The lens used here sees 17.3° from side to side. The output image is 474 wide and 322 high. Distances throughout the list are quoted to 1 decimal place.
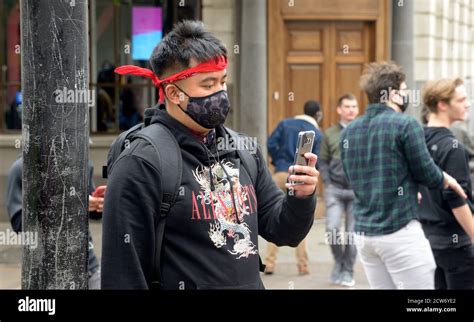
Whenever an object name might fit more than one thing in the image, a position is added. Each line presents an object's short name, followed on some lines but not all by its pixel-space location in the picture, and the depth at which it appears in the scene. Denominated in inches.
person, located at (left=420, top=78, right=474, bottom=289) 328.3
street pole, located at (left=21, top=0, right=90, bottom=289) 194.3
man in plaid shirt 308.7
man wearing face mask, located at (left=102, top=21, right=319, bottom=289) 179.8
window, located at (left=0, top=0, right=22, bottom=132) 685.7
